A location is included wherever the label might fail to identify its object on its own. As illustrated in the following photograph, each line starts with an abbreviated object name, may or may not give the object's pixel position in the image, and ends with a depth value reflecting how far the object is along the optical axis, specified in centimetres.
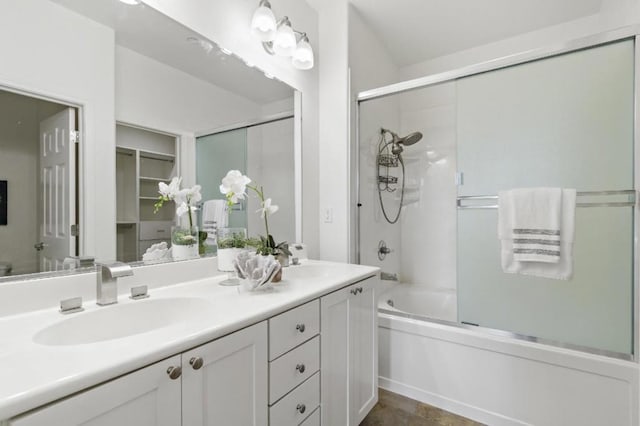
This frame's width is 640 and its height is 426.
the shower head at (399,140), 268
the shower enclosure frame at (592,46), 145
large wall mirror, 94
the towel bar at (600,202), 148
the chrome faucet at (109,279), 97
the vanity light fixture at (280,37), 162
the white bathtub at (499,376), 145
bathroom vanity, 58
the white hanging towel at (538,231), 160
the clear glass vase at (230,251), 137
